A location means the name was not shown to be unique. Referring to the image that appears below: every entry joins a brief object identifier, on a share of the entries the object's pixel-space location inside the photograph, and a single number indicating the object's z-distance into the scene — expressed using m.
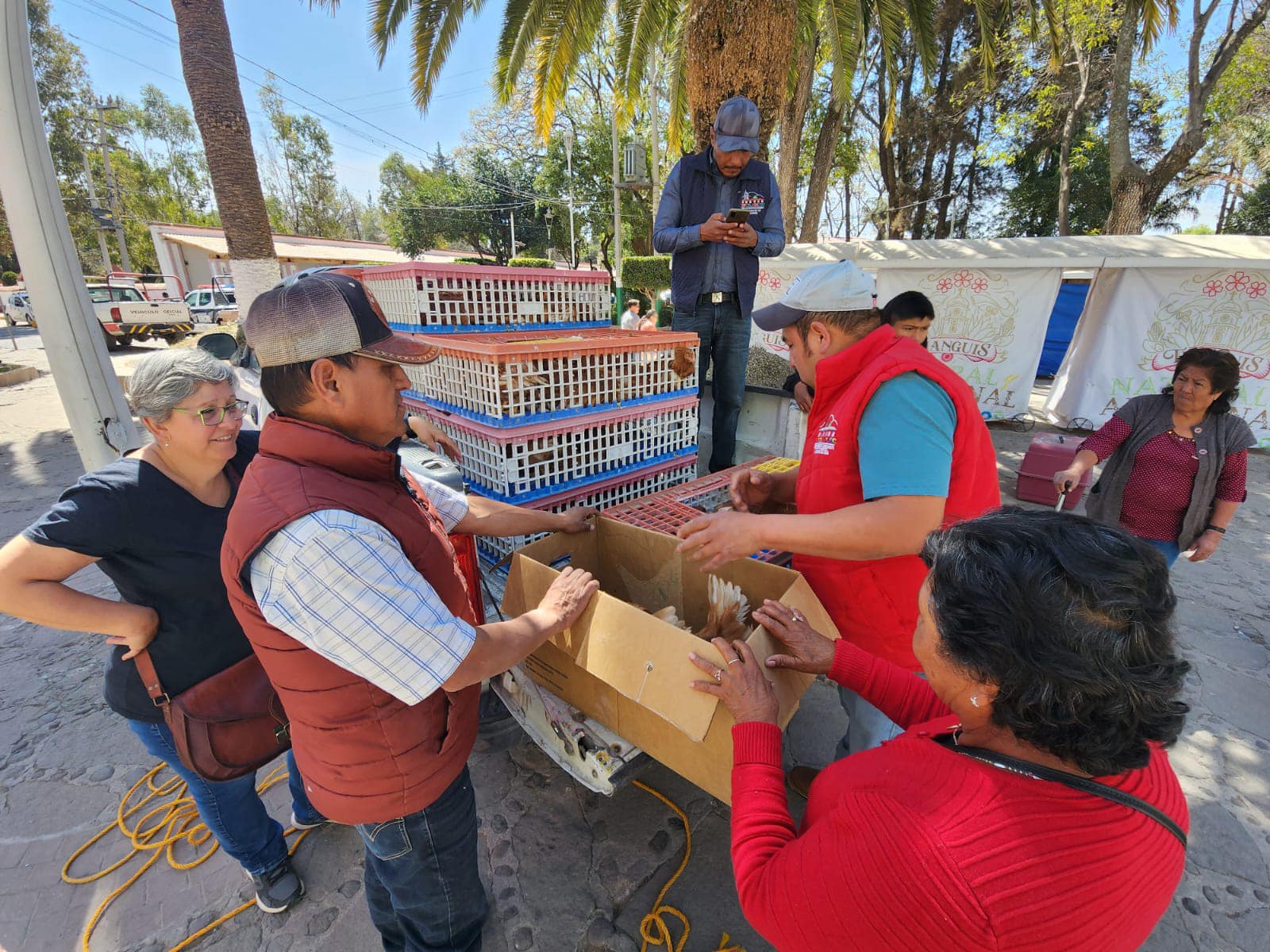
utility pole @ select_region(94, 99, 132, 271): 29.16
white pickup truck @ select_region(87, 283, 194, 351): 17.47
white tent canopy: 7.66
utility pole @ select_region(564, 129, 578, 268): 21.62
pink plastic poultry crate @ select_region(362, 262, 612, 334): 2.73
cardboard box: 1.40
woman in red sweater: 0.83
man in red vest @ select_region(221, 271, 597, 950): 1.13
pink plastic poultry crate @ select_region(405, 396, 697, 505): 2.32
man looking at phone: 3.65
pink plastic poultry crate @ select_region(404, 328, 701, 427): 2.19
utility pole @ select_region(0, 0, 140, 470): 2.82
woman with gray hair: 1.58
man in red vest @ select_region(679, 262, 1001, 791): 1.48
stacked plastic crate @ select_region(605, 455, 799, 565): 2.23
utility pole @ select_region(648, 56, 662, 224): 14.16
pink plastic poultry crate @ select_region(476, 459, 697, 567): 2.48
